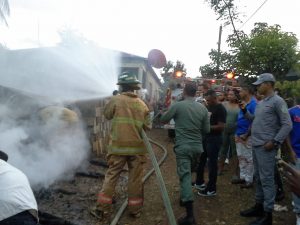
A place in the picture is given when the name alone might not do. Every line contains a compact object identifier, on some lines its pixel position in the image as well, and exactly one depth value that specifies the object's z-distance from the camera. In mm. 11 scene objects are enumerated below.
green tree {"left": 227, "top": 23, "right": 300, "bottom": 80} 9116
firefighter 3948
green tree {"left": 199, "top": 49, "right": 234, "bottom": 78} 13360
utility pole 13666
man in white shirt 2045
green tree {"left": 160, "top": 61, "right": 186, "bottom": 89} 8864
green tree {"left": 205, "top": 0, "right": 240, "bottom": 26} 10654
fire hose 3329
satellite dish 7157
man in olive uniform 3883
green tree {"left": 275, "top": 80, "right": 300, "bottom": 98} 5119
